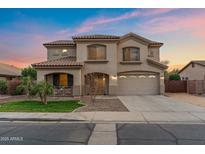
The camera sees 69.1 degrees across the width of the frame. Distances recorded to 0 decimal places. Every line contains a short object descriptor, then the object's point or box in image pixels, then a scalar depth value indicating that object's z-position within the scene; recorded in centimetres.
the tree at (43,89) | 1159
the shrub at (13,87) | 1821
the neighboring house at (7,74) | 2457
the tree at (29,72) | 2625
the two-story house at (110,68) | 1705
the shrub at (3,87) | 1876
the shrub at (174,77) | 2536
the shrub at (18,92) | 1771
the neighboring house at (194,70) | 2371
